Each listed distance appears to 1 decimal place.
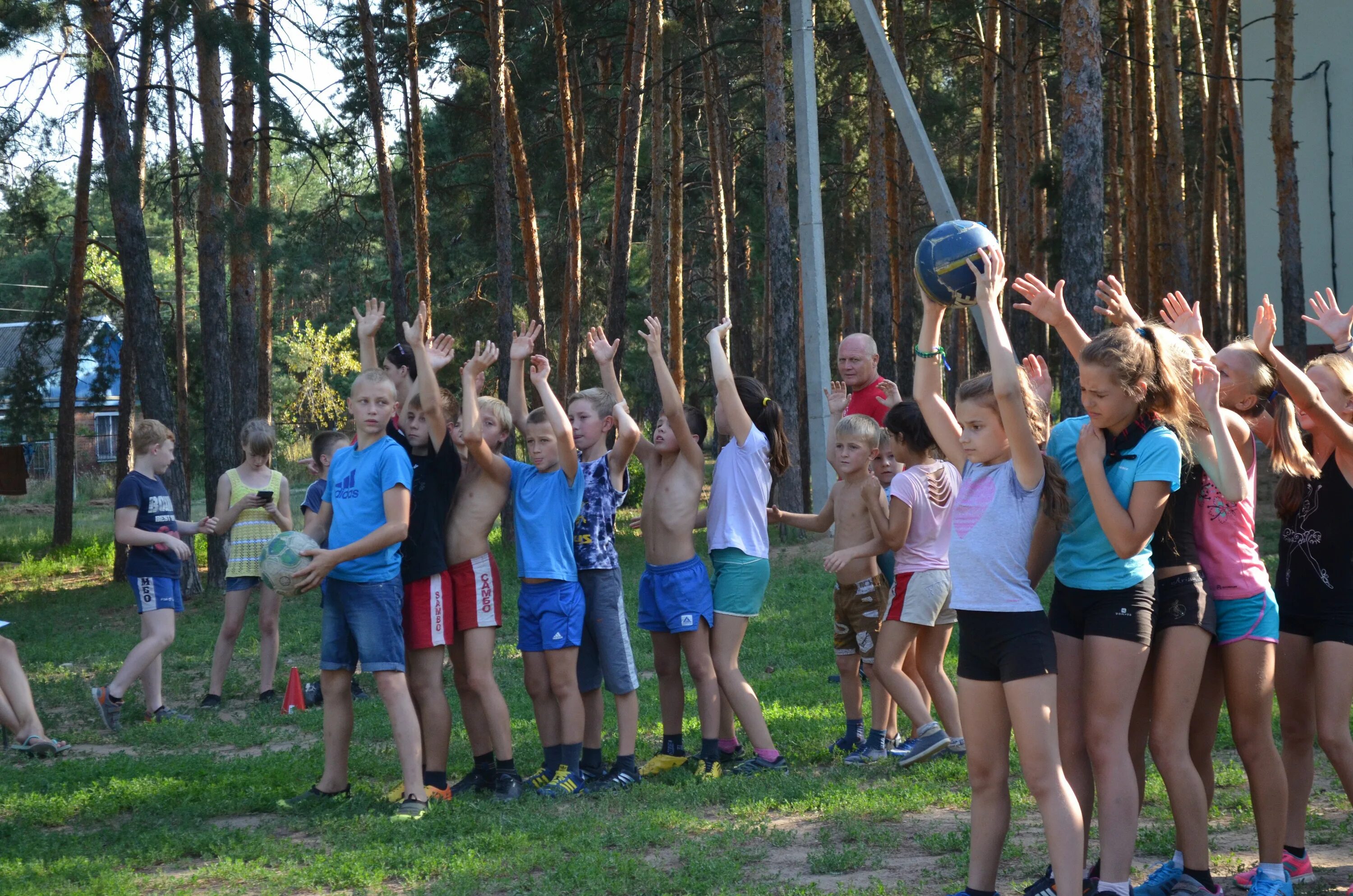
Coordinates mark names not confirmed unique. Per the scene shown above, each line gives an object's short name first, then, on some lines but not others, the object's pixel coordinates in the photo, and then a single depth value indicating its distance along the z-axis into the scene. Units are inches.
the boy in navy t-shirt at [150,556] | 304.8
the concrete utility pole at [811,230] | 520.7
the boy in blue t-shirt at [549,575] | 225.8
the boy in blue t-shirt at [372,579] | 213.5
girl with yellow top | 334.3
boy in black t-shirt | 223.0
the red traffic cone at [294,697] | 326.0
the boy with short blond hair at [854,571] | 243.4
